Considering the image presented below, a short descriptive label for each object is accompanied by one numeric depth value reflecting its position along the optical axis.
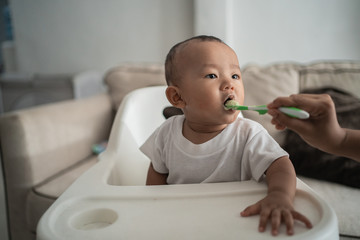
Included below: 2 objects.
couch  0.99
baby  0.57
